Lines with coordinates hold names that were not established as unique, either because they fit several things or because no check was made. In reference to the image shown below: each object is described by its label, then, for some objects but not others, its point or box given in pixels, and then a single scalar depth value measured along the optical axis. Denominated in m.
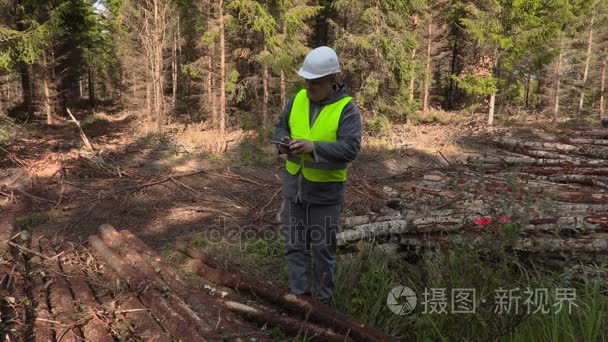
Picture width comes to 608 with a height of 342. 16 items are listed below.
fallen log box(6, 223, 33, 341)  3.18
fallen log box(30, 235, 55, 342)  3.13
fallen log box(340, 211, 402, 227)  5.45
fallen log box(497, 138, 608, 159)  10.70
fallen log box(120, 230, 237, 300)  4.14
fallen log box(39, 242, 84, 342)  3.18
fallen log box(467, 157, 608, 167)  9.27
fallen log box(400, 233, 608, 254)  4.56
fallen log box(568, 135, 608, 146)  11.61
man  3.49
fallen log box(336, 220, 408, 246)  5.14
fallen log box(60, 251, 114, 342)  3.21
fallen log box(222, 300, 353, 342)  3.38
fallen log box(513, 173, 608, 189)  7.90
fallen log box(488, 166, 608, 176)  8.39
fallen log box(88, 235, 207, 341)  3.20
